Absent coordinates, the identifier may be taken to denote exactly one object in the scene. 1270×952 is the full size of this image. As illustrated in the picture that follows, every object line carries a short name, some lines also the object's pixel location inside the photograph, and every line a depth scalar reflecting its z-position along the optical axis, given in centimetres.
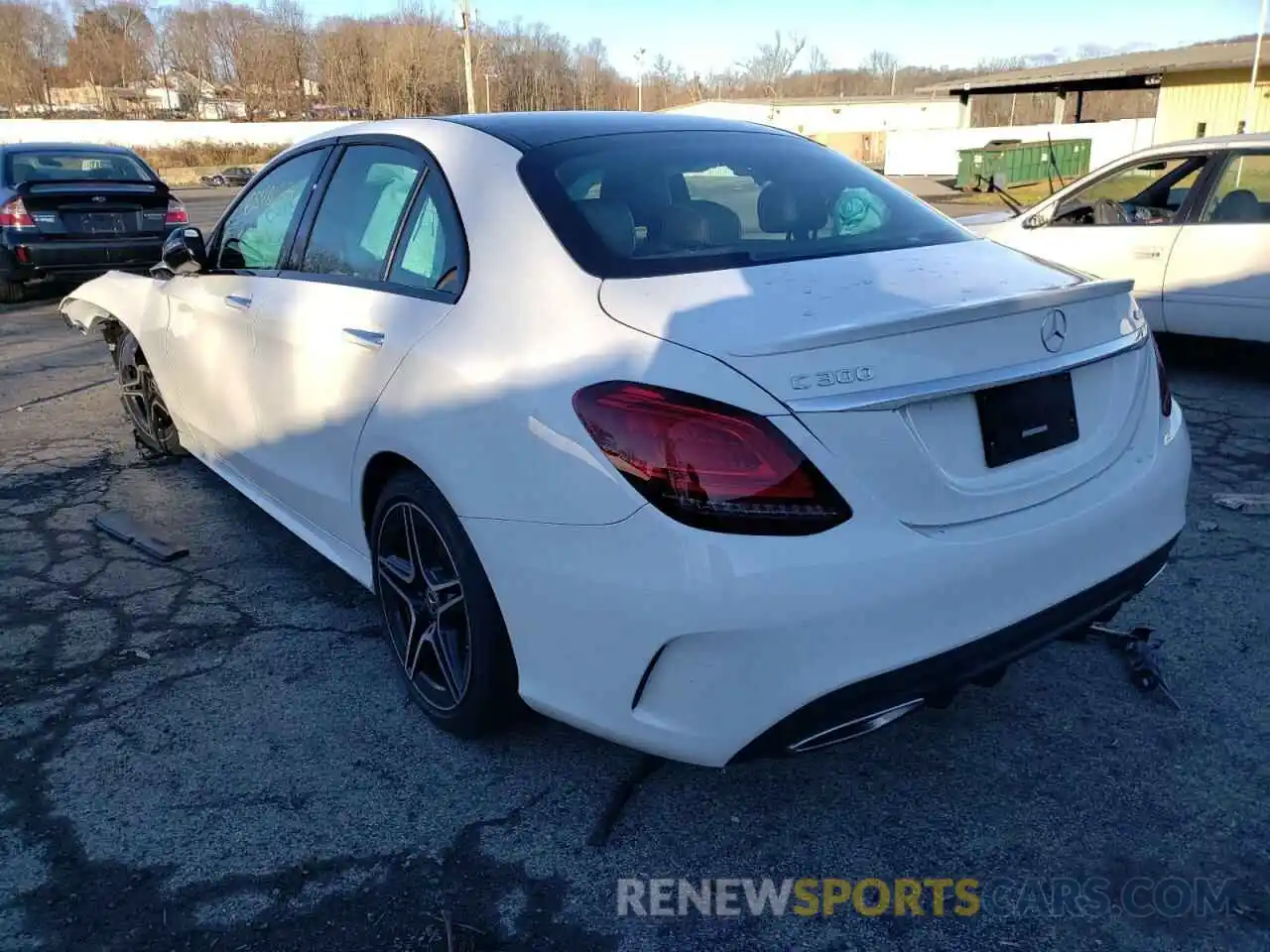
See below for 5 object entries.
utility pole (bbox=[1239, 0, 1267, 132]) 2890
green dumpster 2814
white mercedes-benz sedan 195
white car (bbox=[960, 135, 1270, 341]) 625
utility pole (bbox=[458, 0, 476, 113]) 3158
